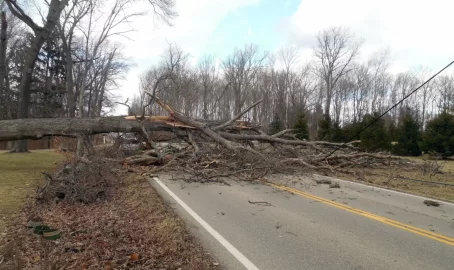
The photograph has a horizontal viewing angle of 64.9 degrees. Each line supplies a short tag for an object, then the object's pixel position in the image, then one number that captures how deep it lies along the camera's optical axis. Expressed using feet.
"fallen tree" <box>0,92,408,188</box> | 38.55
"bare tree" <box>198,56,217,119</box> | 196.29
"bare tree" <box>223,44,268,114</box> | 193.18
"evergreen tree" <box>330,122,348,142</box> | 104.92
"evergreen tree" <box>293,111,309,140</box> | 116.90
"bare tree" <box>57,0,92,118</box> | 81.25
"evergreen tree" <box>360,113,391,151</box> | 94.35
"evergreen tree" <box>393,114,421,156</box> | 93.15
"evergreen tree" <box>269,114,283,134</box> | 150.05
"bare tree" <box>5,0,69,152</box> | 54.19
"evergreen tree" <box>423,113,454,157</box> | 79.15
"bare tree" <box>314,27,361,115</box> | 171.32
